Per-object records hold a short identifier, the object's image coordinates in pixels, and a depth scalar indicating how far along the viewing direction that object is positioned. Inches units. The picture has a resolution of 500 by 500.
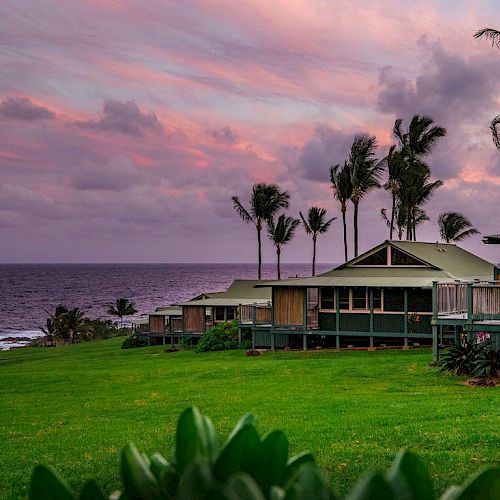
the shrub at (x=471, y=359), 796.6
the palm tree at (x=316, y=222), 2544.3
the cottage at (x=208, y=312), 1803.6
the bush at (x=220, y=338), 1523.1
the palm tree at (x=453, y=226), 2645.2
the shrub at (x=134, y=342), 1979.8
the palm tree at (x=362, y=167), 1973.4
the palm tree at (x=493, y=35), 997.8
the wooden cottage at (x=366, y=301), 1341.0
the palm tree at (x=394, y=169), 2074.3
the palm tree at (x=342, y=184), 2079.2
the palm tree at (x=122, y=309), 3070.9
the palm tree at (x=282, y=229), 2476.6
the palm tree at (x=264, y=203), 2399.1
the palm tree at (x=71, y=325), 2561.5
